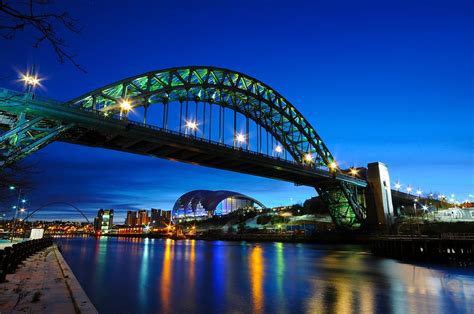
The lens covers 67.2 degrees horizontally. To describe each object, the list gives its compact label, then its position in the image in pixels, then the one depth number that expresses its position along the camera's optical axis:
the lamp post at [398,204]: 83.44
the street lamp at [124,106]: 33.72
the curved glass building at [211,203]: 151.12
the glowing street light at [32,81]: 24.01
